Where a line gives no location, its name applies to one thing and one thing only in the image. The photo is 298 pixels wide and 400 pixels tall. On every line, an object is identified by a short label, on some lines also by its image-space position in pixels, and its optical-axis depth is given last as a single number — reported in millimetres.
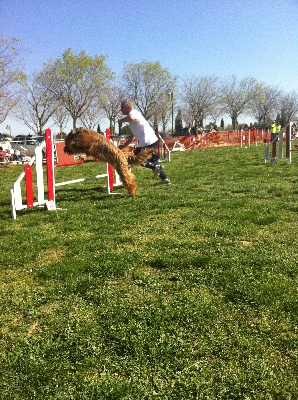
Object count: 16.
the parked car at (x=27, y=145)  26594
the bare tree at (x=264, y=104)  74188
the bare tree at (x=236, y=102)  72312
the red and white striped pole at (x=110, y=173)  8243
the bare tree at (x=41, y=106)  39356
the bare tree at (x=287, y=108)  81125
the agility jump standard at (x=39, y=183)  6367
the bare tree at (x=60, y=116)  42044
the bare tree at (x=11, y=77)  23156
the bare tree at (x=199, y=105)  67062
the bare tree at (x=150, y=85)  55625
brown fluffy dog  6969
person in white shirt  7816
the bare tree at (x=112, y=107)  53875
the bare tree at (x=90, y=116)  50688
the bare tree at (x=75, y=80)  40375
